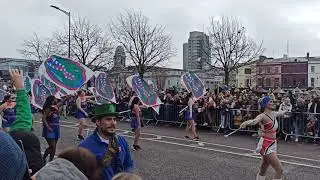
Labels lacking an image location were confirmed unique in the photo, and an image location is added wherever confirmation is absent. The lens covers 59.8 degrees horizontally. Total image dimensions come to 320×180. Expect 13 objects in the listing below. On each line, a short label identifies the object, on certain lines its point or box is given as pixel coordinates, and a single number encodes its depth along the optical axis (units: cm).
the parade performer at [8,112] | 687
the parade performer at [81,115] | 884
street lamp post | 1830
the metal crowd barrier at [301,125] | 884
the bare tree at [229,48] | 2532
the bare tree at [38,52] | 3035
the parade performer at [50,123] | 567
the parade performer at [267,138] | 453
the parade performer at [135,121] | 763
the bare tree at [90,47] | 2642
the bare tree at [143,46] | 2471
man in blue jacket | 242
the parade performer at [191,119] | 921
